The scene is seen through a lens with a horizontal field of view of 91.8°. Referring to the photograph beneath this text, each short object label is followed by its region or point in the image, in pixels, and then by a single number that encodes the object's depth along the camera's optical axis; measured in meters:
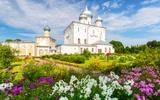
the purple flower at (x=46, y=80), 2.36
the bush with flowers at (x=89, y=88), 1.34
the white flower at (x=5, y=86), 1.70
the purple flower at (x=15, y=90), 1.71
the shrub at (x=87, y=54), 13.02
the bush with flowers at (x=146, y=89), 1.52
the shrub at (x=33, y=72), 3.93
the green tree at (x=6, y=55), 7.47
